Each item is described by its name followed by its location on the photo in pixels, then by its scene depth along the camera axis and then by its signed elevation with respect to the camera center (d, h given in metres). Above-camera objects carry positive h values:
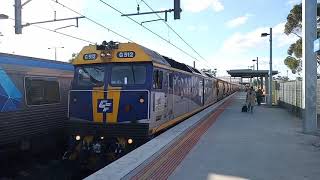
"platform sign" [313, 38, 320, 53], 6.51 +1.11
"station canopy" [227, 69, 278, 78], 23.96 +1.48
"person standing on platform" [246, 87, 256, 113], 14.04 -0.57
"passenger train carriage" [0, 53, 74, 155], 6.38 -0.36
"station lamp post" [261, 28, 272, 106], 18.86 +0.28
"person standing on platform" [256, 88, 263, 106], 19.20 -0.57
